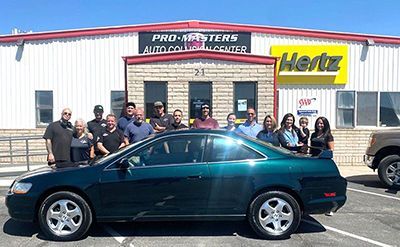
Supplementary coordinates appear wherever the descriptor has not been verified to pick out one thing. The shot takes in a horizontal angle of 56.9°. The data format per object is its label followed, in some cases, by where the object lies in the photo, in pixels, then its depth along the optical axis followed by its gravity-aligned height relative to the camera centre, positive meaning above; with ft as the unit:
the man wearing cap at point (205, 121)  23.63 -0.56
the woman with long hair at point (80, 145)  21.06 -1.87
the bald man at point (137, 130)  21.29 -1.02
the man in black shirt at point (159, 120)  24.30 -0.51
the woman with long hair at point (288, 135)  21.80 -1.35
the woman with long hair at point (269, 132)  21.62 -1.15
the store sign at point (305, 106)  41.52 +0.75
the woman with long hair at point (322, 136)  22.93 -1.48
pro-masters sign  41.57 +8.09
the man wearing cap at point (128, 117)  23.26 -0.30
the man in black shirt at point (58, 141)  20.66 -1.61
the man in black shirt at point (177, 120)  22.61 -0.46
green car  15.53 -3.35
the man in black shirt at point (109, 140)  20.81 -1.56
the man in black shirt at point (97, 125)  21.21 -0.77
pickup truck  26.63 -3.14
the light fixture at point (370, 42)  41.14 +7.89
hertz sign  41.29 +5.48
